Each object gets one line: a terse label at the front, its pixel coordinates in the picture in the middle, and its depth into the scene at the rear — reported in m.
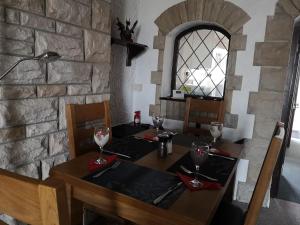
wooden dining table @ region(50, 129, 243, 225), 0.86
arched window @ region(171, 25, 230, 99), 2.59
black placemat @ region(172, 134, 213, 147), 1.69
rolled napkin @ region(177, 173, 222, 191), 1.04
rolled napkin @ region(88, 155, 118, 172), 1.16
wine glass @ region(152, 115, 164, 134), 1.78
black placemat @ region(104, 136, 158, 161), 1.41
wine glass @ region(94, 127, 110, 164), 1.24
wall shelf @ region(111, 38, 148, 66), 2.51
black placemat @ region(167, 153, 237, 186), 1.19
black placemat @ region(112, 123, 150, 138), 2.28
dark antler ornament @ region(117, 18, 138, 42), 2.44
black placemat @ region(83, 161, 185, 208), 0.95
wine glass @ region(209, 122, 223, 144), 1.60
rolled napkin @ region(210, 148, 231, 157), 1.47
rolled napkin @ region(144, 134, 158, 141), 1.70
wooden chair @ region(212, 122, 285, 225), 0.84
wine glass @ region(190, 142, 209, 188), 1.08
